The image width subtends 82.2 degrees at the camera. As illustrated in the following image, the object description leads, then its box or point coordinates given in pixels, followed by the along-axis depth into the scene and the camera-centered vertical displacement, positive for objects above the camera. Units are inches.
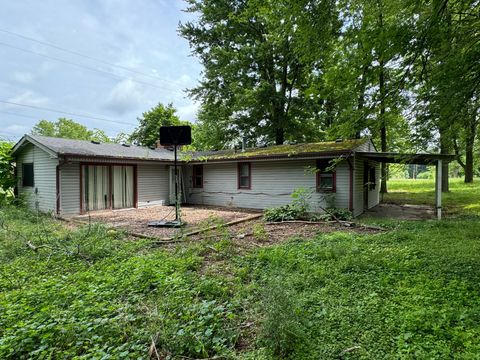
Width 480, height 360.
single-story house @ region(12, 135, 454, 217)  410.6 +4.5
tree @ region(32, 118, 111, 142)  1903.3 +354.2
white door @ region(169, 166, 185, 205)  583.8 -14.4
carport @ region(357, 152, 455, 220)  324.2 +20.5
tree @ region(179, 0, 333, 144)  698.2 +274.4
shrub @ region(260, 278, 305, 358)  100.3 -56.6
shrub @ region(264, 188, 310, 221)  377.2 -47.8
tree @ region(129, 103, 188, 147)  1248.8 +266.4
